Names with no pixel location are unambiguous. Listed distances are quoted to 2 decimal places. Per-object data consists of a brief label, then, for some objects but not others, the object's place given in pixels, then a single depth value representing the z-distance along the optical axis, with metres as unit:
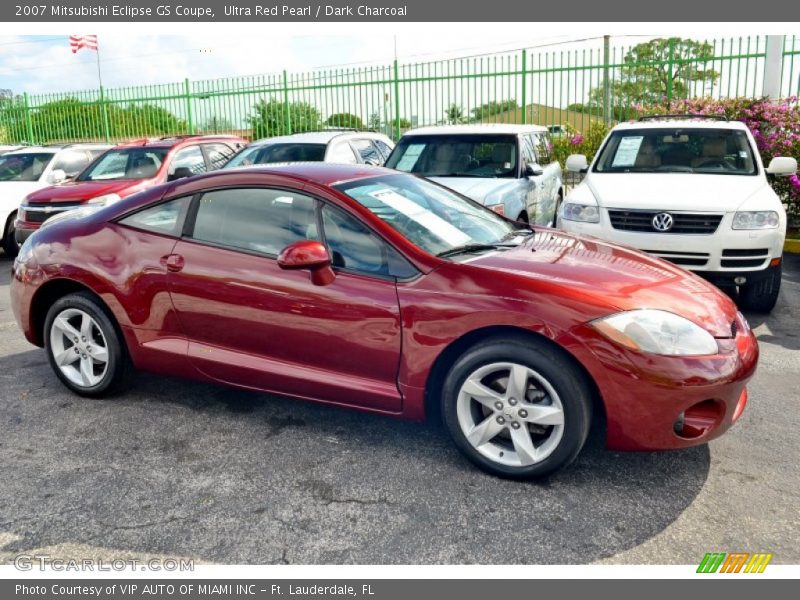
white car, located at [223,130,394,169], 9.24
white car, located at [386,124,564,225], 7.75
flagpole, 20.53
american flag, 29.28
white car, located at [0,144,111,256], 10.48
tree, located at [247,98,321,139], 17.44
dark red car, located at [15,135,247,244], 9.16
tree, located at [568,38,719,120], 13.00
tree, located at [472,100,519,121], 14.94
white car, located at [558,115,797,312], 5.93
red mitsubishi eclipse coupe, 3.16
